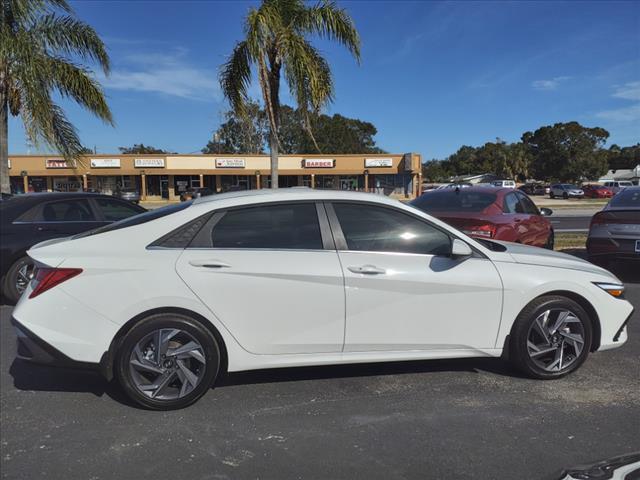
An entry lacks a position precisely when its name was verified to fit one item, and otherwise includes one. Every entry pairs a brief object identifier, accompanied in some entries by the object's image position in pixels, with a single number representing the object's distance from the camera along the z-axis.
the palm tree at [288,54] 9.55
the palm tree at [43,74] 9.70
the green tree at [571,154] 68.69
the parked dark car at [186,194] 39.31
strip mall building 45.78
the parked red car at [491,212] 6.93
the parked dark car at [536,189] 57.94
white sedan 3.33
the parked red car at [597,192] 50.53
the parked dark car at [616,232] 7.06
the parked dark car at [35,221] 6.11
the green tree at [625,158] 99.38
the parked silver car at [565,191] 49.16
